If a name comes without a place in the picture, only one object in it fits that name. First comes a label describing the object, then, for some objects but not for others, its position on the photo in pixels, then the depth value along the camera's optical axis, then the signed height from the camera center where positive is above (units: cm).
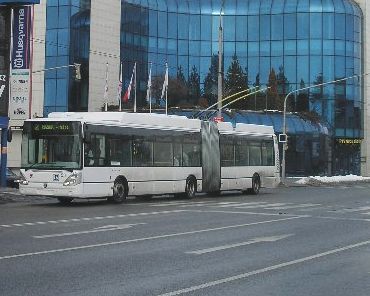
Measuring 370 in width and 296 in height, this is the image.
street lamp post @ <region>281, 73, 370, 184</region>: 4916 +23
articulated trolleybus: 2347 +56
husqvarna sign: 3819 +602
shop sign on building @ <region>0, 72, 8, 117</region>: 3574 +414
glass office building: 7612 +1311
